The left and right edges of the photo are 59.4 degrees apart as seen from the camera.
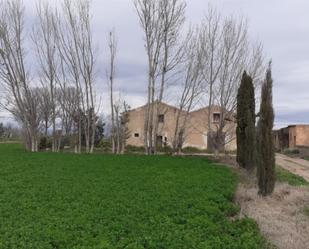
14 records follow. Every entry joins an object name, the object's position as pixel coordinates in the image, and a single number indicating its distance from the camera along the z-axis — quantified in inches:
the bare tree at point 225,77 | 735.5
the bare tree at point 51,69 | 869.8
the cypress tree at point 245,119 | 476.6
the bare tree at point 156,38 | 749.2
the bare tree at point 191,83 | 756.2
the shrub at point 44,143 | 1085.3
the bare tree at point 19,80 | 856.5
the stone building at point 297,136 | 1215.8
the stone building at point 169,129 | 1271.1
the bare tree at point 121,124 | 847.5
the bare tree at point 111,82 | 827.8
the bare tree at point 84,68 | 844.7
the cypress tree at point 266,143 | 300.4
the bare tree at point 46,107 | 975.7
